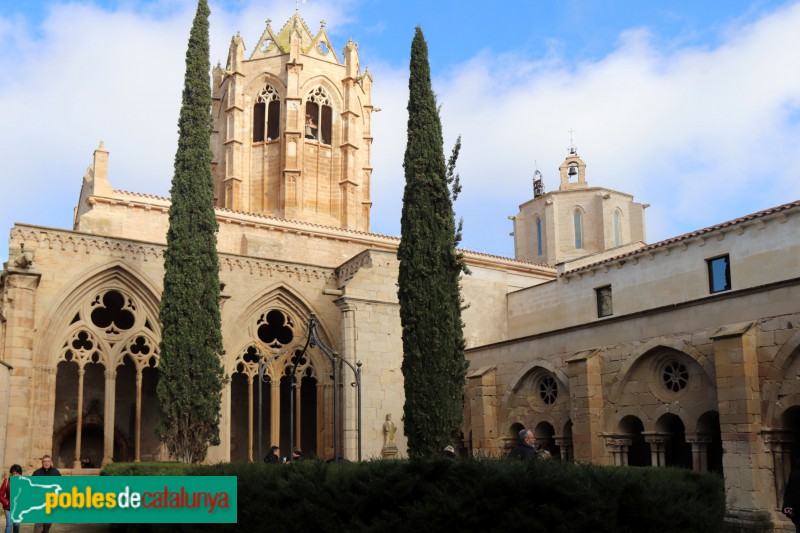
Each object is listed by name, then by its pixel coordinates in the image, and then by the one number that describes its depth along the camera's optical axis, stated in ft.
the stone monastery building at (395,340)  48.47
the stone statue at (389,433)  67.03
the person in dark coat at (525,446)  26.53
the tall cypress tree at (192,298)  55.88
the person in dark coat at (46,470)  33.83
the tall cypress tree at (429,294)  52.06
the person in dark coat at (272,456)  46.44
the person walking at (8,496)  34.37
